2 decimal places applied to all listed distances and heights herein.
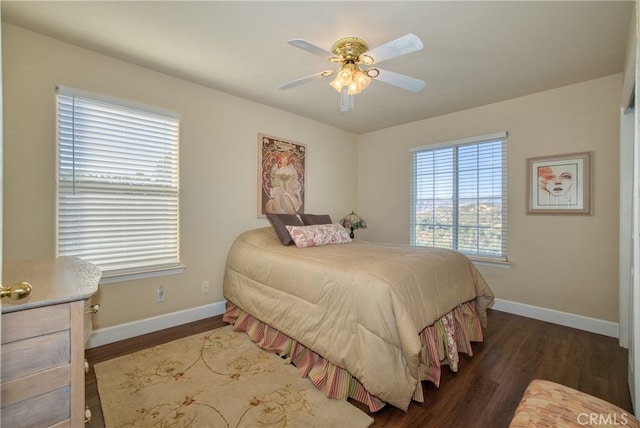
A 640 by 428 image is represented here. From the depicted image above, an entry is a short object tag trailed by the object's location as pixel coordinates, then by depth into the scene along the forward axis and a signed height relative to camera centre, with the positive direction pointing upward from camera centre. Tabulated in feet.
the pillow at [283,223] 9.92 -0.33
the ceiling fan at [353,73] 6.81 +3.30
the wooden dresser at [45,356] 3.06 -1.60
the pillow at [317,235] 9.74 -0.74
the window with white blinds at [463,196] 11.49 +0.77
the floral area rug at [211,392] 5.60 -3.88
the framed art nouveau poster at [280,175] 11.82 +1.62
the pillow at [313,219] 11.61 -0.21
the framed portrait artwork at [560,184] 9.64 +1.07
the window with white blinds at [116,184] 7.72 +0.82
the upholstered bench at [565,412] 3.59 -2.52
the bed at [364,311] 5.68 -2.29
